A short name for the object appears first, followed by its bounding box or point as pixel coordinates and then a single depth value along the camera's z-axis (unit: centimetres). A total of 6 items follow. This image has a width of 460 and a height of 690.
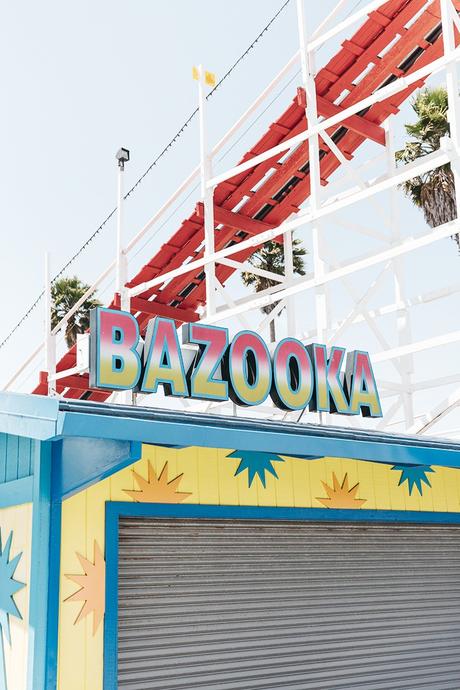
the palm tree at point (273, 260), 3603
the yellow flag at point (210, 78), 1751
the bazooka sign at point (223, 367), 834
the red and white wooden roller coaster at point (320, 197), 1381
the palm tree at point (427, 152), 2739
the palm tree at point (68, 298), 3766
